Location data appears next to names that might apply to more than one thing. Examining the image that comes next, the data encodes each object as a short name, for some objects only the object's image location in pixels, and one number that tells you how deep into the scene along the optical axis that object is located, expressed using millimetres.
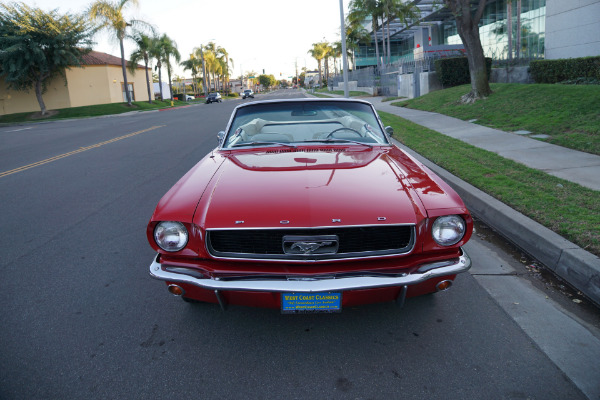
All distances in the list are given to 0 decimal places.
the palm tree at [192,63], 73438
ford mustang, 2475
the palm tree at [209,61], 74625
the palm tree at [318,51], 82869
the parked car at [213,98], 53728
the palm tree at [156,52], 44750
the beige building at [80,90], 38500
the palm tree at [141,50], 42438
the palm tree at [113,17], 37688
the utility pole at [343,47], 19889
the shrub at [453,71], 20469
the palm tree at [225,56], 88875
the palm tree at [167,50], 48375
